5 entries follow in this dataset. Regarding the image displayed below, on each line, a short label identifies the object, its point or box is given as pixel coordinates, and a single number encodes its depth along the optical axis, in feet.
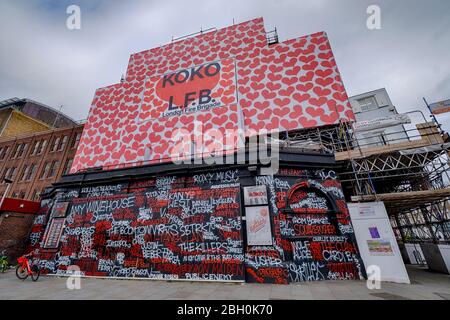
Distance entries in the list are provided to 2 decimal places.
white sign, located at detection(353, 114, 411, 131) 35.58
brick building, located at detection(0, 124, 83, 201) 80.32
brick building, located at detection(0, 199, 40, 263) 43.37
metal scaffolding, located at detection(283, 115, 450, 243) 30.66
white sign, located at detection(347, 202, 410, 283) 26.89
